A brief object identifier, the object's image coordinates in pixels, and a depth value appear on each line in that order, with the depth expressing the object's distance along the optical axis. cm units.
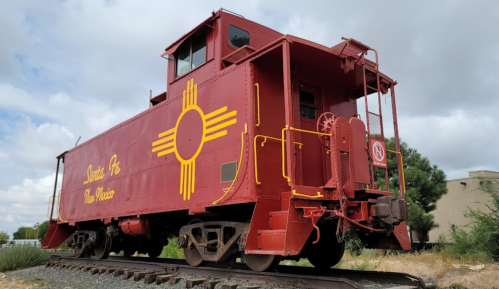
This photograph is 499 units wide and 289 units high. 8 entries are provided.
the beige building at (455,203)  2719
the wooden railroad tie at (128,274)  775
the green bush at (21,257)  1129
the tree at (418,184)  1823
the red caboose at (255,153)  589
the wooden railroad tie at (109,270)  858
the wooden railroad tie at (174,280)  666
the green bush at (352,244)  1572
